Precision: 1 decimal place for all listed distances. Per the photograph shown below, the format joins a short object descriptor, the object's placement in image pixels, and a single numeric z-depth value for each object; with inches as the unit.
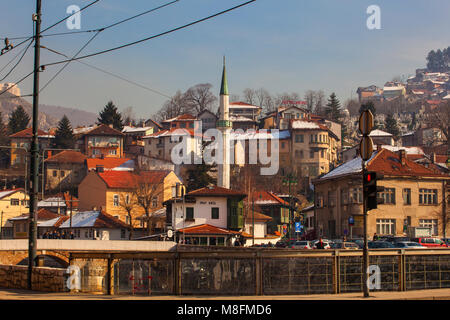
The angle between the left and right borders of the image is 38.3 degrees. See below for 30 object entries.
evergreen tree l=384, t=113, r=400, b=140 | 6771.7
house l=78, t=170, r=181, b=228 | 3792.8
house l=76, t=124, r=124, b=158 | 5270.7
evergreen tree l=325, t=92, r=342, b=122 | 6776.6
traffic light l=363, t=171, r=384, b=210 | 729.6
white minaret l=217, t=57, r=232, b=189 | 4660.4
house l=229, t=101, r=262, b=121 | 6820.9
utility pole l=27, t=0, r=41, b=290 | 890.1
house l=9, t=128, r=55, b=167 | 5388.8
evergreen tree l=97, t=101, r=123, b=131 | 6023.6
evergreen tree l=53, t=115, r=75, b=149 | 5452.8
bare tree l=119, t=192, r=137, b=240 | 3639.3
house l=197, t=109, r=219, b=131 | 6421.3
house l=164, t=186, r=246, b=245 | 2915.8
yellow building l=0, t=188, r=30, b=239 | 3978.8
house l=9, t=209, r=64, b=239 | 3715.6
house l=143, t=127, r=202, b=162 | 5492.1
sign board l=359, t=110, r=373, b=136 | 752.3
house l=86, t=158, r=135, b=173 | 4690.0
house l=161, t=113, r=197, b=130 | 6264.8
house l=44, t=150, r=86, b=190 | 4849.7
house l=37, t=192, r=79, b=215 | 3989.4
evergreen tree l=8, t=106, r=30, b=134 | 6146.7
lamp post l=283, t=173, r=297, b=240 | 4586.6
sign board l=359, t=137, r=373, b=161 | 744.2
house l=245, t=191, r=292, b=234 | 3865.7
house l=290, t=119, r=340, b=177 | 5246.1
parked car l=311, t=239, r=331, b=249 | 1902.3
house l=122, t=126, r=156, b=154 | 5969.5
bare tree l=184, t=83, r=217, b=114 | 7362.2
